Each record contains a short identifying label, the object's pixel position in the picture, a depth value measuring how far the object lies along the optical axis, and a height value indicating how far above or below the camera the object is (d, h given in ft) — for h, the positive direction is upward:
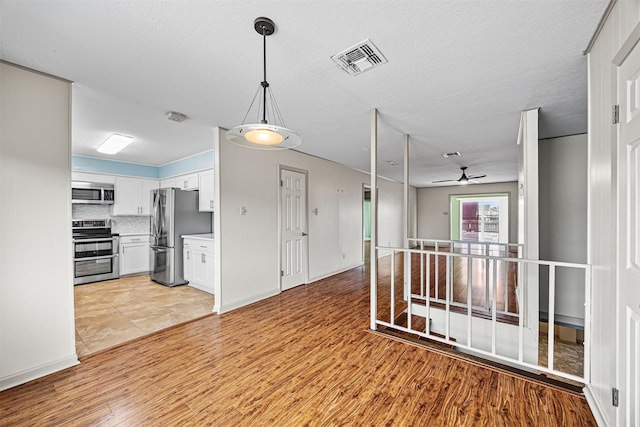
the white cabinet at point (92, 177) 15.55 +2.23
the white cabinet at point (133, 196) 17.01 +1.20
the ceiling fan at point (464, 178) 19.85 +3.40
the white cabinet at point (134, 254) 17.06 -2.79
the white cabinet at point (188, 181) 15.76 +2.02
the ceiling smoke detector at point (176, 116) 9.36 +3.56
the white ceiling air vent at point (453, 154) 15.23 +3.61
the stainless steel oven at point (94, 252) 15.03 -2.34
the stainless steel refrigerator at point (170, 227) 14.74 -0.84
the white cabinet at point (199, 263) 13.44 -2.69
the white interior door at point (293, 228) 13.97 -0.80
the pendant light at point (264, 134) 5.12 +1.78
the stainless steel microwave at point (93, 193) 15.34 +1.27
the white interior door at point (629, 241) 3.78 -0.42
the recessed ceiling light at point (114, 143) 12.03 +3.48
